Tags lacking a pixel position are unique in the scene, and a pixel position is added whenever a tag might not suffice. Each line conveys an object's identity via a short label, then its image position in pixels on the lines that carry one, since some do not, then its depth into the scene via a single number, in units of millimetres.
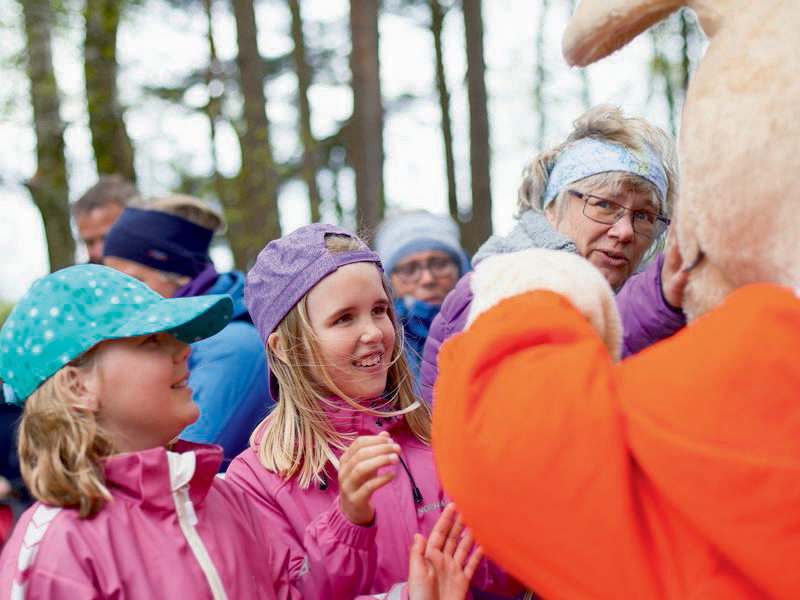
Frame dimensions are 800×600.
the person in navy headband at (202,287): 3488
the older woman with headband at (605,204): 2623
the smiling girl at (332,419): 2250
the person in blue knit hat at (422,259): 5352
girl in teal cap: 1871
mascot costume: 1183
